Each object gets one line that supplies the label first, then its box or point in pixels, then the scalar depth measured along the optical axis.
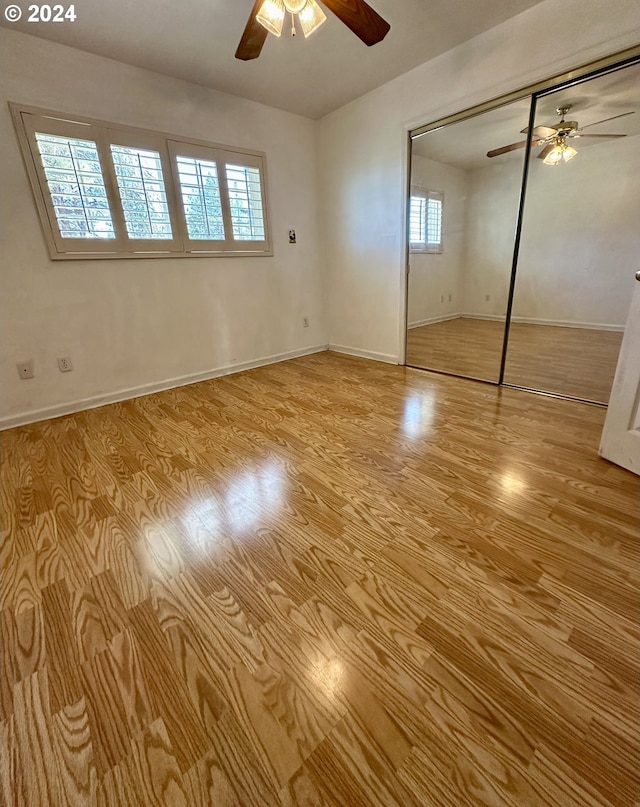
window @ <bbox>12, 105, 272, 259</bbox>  2.20
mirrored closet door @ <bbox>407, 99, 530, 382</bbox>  3.12
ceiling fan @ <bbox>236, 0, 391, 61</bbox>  1.50
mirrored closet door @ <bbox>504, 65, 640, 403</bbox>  2.69
